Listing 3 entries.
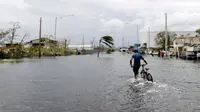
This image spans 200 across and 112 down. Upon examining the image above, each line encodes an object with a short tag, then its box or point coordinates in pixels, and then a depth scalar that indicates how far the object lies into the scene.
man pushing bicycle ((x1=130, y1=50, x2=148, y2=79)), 19.17
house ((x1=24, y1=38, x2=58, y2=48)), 99.27
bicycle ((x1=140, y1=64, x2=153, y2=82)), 18.72
